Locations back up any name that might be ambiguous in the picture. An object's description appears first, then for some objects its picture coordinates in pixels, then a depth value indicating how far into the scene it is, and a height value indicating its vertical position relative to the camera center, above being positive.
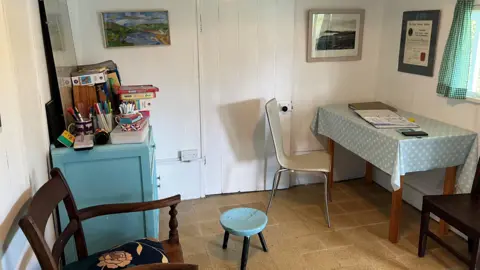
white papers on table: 2.83 -0.56
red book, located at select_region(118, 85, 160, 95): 2.51 -0.28
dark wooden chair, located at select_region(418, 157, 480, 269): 2.17 -0.98
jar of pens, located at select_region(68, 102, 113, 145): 2.20 -0.43
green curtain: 2.65 -0.09
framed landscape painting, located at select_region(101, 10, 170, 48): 2.99 +0.13
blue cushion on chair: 1.71 -0.91
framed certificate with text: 3.01 +0.00
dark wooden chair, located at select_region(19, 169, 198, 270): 1.34 -0.73
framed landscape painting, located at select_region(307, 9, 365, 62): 3.43 +0.06
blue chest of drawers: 2.12 -0.74
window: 2.71 -0.14
